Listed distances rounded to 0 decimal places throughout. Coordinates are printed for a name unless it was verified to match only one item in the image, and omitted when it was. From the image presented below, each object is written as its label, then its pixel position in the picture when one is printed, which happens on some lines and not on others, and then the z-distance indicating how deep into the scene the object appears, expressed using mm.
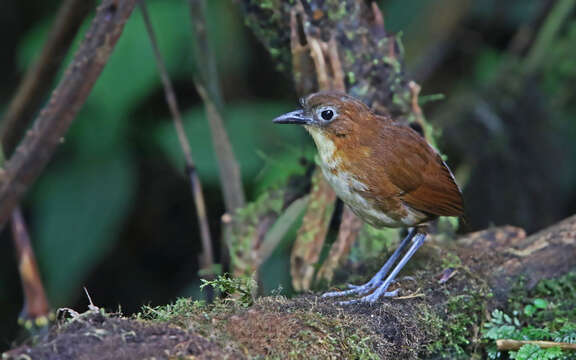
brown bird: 5895
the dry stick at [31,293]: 6395
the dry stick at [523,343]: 5152
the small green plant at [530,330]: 5145
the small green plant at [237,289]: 4730
